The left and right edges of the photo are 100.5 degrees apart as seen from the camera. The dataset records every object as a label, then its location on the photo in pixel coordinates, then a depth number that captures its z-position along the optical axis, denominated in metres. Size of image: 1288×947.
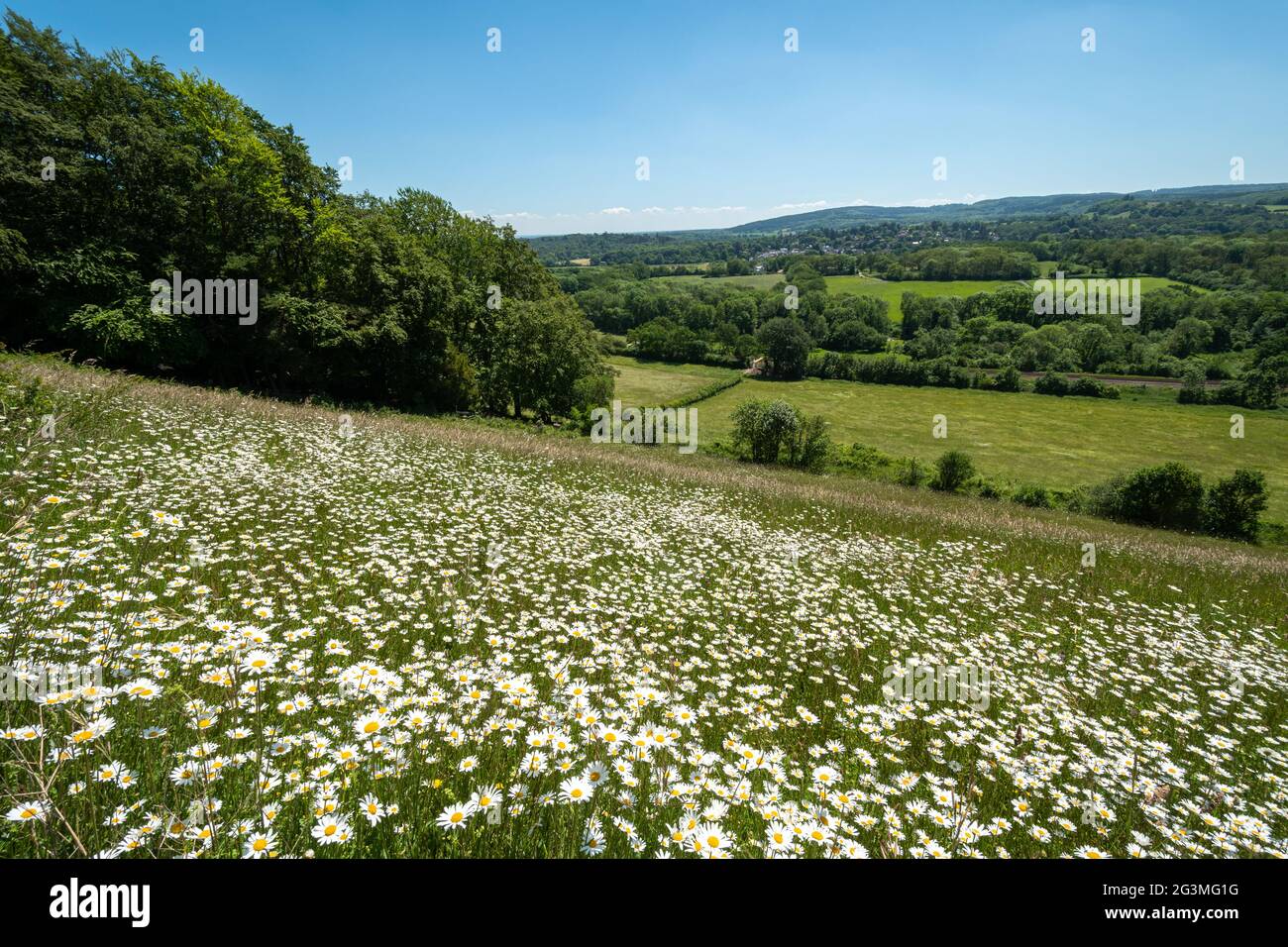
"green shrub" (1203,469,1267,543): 34.03
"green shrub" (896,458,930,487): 42.03
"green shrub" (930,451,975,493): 40.03
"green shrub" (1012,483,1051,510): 38.75
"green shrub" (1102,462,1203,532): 33.50
